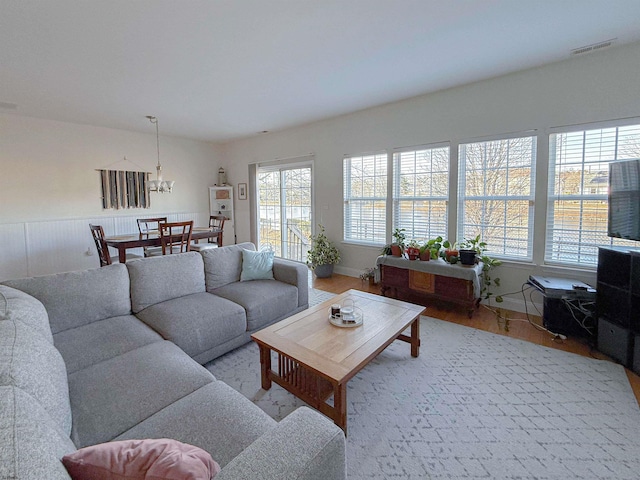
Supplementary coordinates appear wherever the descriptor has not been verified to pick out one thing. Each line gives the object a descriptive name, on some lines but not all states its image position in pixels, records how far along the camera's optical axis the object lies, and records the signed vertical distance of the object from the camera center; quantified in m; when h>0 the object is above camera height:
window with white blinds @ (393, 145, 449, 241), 3.97 +0.34
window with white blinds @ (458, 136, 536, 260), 3.38 +0.26
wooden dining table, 3.76 -0.30
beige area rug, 1.50 -1.22
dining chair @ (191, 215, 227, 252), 4.79 -0.42
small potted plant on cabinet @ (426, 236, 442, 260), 3.63 -0.38
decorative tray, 2.11 -0.75
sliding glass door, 5.66 +0.15
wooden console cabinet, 3.23 -0.77
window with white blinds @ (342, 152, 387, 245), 4.55 +0.29
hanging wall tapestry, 5.42 +0.53
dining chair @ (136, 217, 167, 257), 4.52 -0.22
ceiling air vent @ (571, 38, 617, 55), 2.66 +1.54
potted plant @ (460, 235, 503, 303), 3.47 -0.58
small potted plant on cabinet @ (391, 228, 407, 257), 3.88 -0.36
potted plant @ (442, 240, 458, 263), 3.45 -0.43
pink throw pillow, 0.71 -0.61
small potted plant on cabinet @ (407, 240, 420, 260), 3.66 -0.43
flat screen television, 2.36 +0.13
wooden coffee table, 1.63 -0.80
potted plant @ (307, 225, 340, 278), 4.88 -0.68
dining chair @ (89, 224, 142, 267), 3.91 -0.39
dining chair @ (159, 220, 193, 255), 3.95 -0.29
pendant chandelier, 4.45 +0.51
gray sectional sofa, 0.78 -0.70
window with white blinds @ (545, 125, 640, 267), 2.88 +0.27
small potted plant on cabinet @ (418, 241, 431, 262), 3.61 -0.46
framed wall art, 6.75 +0.59
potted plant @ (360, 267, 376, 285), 4.50 -0.91
